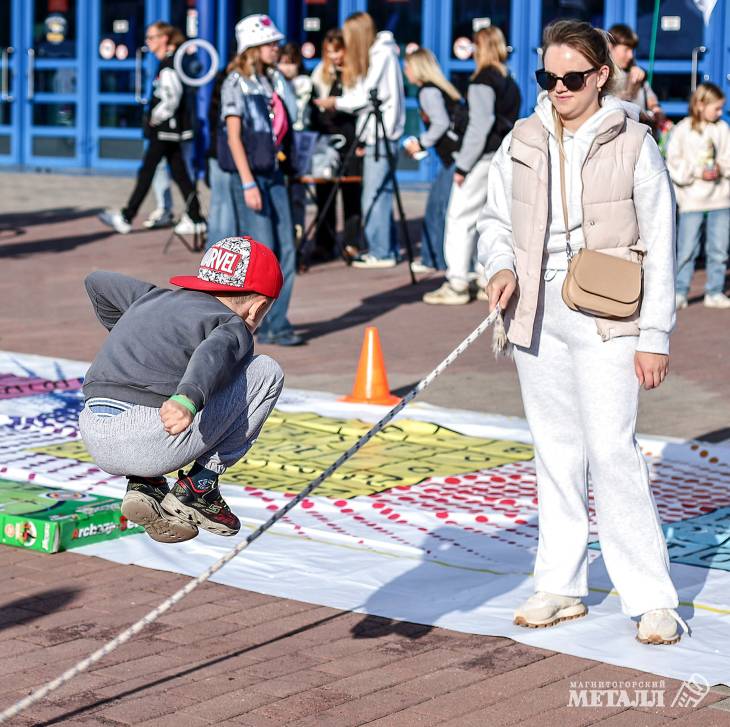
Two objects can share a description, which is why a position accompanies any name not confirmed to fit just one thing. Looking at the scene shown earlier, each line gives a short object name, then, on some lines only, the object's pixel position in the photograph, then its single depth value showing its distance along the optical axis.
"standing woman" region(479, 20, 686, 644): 8.25
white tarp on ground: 8.73
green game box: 10.05
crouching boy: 6.95
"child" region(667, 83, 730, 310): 20.41
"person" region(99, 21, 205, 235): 27.53
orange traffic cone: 14.77
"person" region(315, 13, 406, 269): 23.92
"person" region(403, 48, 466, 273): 21.99
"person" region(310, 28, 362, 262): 24.74
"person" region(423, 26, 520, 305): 20.15
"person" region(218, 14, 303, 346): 16.48
